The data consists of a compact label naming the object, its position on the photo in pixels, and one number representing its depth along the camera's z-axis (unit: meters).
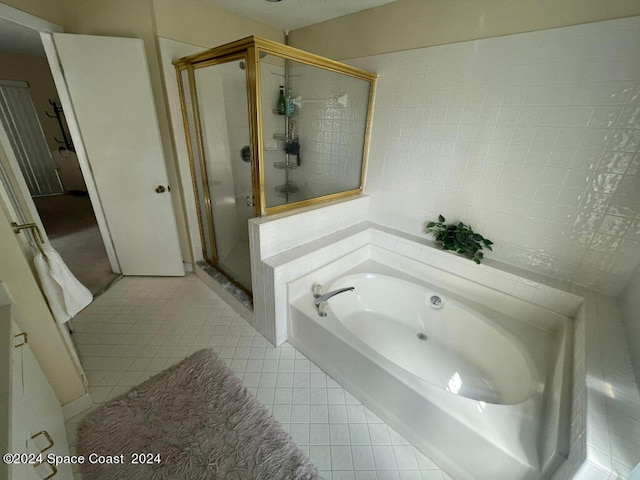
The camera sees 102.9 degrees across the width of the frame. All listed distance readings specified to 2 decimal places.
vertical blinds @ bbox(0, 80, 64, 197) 3.83
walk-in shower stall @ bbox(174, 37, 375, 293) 1.48
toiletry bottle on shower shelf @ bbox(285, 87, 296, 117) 1.79
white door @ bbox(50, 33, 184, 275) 1.77
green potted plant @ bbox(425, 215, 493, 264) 1.73
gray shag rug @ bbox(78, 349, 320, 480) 1.10
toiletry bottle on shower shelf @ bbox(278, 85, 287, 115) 1.71
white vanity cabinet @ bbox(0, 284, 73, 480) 0.59
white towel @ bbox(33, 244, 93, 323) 1.03
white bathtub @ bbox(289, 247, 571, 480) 0.99
